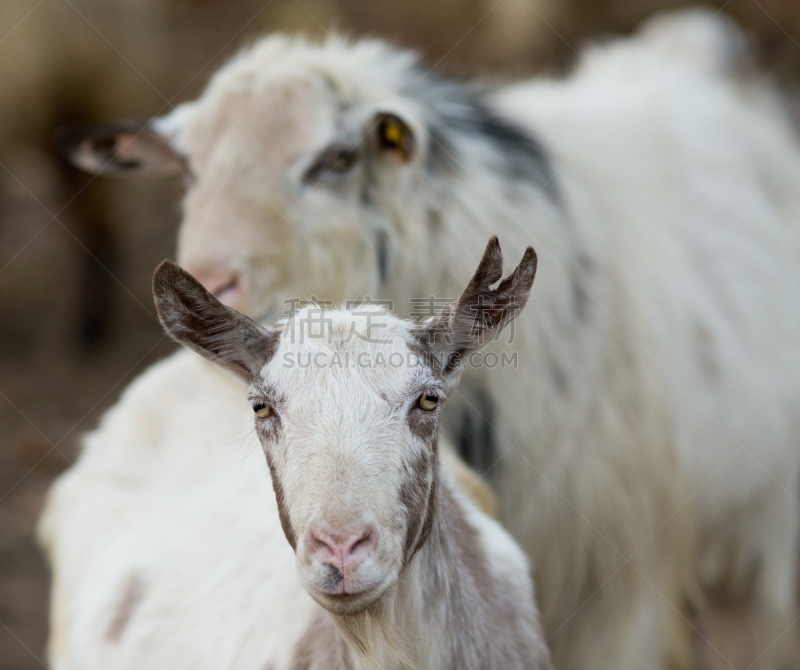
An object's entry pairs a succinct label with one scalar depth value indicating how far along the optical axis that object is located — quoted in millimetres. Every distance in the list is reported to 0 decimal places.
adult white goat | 4292
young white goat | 3906
